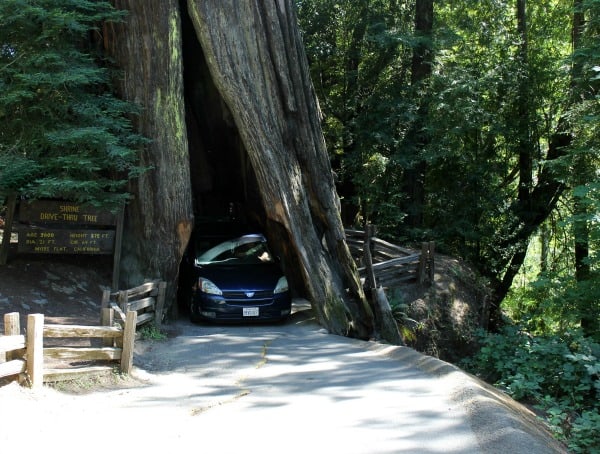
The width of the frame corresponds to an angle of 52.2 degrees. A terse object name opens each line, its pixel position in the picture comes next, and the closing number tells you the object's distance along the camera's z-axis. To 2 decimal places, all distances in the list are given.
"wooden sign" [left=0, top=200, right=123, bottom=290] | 11.53
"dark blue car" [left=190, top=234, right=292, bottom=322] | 12.55
